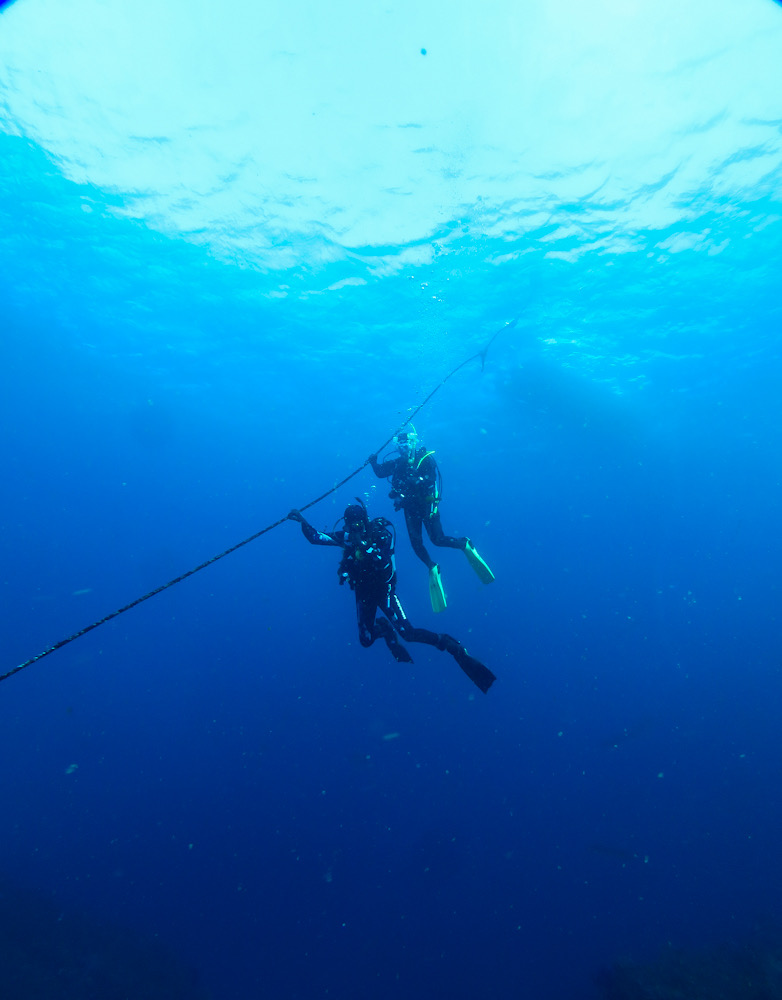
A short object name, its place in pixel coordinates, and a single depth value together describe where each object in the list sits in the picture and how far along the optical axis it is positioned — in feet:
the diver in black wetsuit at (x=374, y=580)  23.88
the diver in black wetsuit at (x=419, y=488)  30.68
